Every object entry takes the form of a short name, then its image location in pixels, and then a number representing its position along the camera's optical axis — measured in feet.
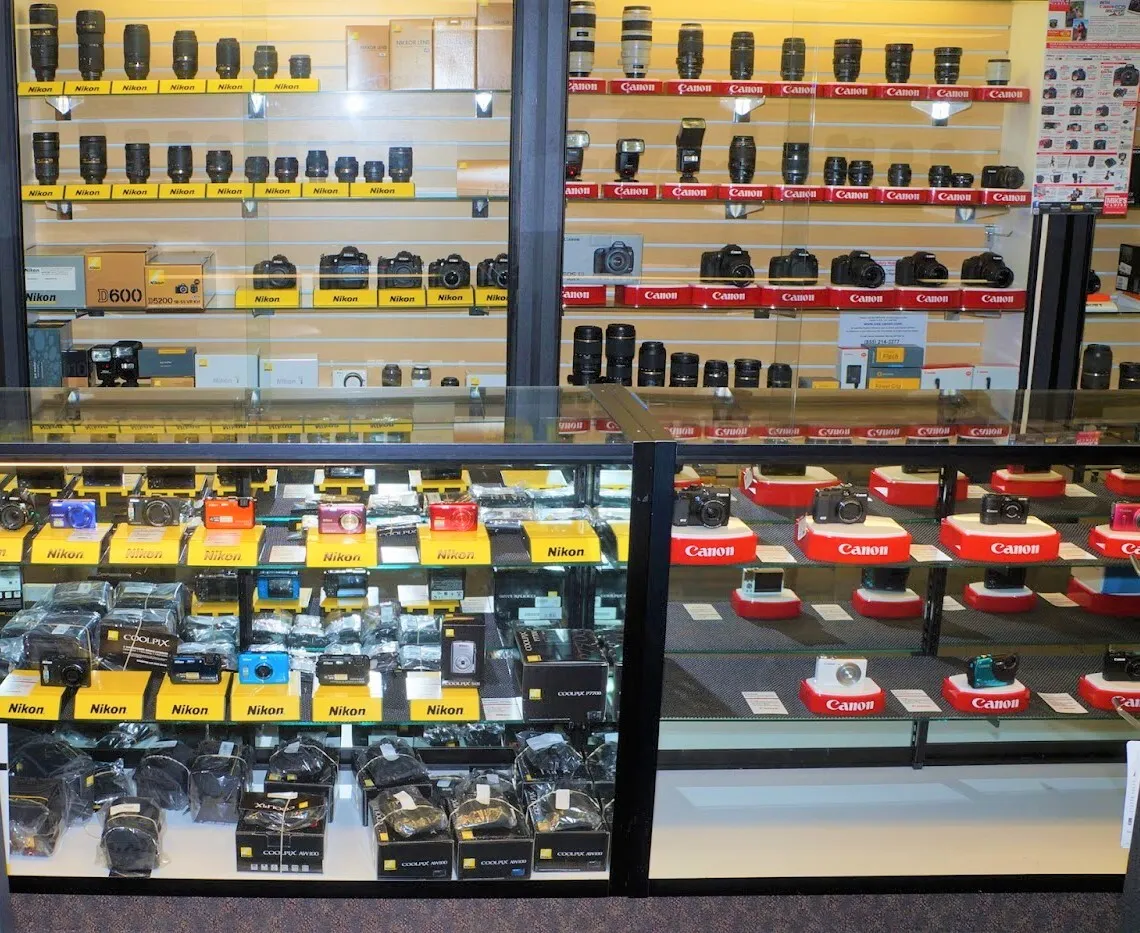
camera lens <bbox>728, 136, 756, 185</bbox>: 14.92
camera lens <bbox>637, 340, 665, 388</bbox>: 14.26
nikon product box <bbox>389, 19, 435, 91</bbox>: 14.35
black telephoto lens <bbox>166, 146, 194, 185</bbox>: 14.35
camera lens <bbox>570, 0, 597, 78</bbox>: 14.03
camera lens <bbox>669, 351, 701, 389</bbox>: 14.02
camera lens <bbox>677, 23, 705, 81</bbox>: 14.58
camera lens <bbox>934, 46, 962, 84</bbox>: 15.05
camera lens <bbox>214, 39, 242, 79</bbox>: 14.16
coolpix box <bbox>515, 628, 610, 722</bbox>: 9.11
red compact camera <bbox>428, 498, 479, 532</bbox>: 9.09
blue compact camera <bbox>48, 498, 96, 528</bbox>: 8.89
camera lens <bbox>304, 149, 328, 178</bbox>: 14.42
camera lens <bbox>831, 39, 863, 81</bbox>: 14.78
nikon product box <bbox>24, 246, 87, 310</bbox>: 14.05
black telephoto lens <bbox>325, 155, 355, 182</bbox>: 14.37
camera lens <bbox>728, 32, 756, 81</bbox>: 14.71
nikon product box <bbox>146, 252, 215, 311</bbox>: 14.65
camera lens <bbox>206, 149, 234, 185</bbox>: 14.37
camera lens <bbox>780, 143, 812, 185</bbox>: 14.90
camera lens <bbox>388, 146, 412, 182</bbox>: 14.40
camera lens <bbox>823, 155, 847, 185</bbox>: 15.06
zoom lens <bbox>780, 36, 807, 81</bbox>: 14.80
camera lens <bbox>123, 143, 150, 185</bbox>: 14.40
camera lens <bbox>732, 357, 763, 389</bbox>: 14.60
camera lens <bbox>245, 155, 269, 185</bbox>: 14.40
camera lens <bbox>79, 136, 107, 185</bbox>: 14.26
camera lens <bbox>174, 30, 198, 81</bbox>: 14.08
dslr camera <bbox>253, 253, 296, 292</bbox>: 14.76
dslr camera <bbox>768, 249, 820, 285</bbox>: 15.19
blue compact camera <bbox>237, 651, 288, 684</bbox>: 9.32
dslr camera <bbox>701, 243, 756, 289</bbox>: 15.10
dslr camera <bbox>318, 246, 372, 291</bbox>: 14.83
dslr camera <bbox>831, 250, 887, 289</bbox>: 15.14
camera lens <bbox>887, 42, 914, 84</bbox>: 14.99
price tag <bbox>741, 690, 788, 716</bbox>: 9.68
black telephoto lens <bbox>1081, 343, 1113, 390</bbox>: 15.03
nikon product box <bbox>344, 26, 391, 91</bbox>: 14.46
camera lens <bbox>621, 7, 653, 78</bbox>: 14.33
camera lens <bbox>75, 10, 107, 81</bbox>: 13.99
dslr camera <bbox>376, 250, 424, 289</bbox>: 14.66
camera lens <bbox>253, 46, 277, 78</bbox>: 14.17
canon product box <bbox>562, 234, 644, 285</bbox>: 15.11
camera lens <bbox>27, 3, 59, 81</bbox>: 13.89
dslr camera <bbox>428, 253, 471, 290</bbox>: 14.56
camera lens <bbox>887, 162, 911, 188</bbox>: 15.21
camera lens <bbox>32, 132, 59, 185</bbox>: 14.02
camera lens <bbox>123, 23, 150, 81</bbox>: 14.03
